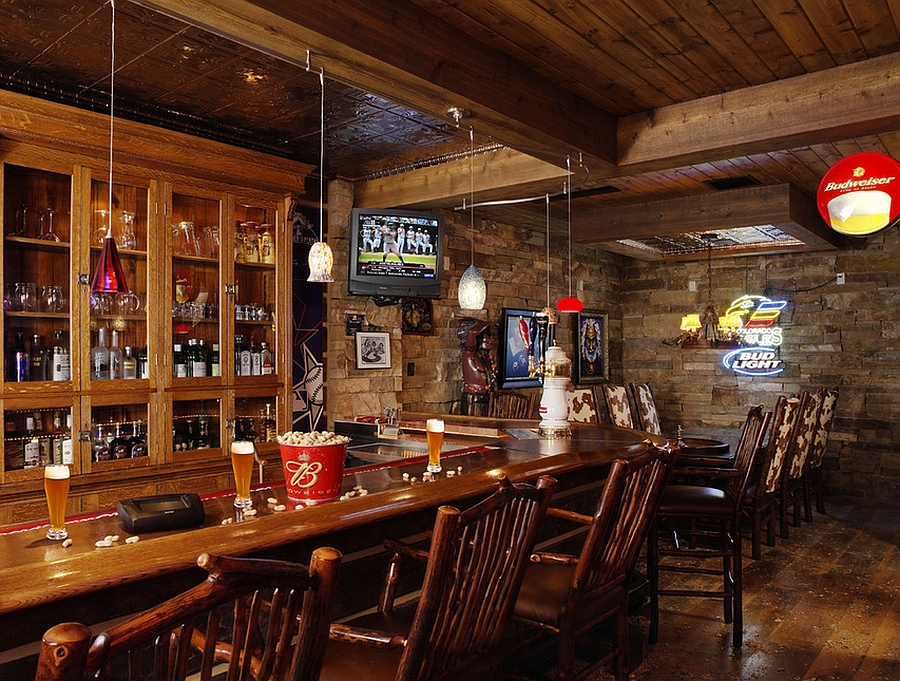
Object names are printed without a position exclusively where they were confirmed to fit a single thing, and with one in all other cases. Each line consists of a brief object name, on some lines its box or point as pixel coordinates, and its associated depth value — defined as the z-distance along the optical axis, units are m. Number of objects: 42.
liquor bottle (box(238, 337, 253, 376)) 4.25
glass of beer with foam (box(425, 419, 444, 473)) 2.62
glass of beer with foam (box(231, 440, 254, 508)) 1.99
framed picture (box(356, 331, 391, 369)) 5.24
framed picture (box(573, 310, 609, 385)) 7.80
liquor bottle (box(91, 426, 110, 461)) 3.61
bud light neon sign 7.64
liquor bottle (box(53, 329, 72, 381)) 3.48
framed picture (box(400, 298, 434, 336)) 5.66
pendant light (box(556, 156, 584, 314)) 5.61
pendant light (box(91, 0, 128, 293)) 2.68
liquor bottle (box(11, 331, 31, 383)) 3.34
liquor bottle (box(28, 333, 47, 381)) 3.42
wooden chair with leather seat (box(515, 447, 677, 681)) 2.14
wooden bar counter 1.39
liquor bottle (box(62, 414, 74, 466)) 3.49
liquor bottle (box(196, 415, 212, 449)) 4.06
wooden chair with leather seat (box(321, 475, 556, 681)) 1.50
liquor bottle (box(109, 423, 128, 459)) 3.69
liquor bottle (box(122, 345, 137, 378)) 3.73
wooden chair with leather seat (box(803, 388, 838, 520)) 6.16
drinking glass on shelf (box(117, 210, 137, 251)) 3.77
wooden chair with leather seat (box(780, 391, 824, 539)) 5.24
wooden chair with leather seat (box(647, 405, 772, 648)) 3.35
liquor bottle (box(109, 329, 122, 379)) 3.69
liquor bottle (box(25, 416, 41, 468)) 3.38
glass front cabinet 3.41
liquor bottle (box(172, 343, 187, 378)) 3.96
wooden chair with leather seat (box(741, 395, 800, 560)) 4.63
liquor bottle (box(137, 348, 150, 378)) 3.80
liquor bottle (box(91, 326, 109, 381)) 3.62
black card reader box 1.73
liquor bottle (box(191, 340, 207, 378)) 4.04
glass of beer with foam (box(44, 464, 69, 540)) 1.68
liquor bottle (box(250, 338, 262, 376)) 4.30
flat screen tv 4.97
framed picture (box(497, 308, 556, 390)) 6.54
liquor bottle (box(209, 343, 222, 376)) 4.12
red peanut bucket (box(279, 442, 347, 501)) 2.02
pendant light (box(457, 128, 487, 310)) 4.68
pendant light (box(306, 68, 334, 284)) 2.92
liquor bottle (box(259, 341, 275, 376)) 4.34
